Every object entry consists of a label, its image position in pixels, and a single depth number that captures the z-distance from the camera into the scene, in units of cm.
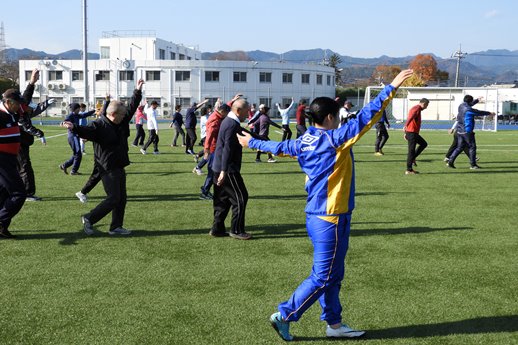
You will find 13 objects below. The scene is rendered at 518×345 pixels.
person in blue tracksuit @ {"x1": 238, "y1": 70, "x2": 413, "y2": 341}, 411
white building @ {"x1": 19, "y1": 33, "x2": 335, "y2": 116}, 6850
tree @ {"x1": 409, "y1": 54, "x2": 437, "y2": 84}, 11320
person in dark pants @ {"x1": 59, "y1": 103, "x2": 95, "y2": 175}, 1356
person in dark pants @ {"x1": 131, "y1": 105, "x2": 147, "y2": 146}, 2240
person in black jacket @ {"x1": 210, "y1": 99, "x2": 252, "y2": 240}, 720
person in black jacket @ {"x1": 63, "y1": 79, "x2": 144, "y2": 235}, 739
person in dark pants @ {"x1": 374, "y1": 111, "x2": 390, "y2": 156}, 1970
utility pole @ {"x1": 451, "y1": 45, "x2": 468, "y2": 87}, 7638
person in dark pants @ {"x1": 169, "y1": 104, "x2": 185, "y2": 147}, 2255
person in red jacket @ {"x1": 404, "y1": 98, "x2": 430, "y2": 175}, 1432
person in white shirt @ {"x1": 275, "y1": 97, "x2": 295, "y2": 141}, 1931
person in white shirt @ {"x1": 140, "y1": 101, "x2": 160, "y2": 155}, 2031
